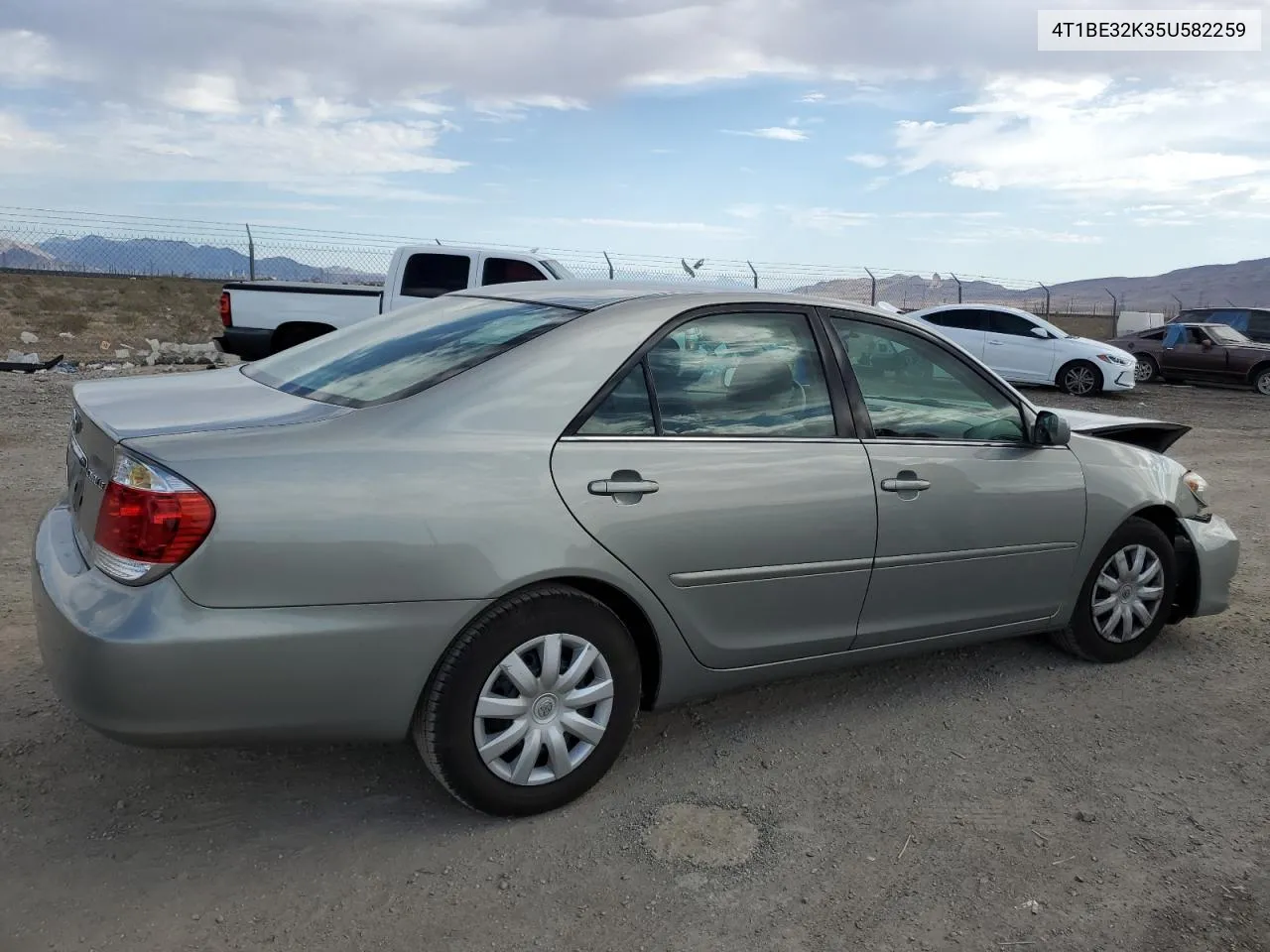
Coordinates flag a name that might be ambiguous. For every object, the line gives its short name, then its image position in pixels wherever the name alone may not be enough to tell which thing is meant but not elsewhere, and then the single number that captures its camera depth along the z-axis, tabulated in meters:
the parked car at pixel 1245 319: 22.34
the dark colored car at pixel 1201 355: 20.36
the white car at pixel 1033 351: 17.81
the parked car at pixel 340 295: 12.67
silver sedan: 2.61
